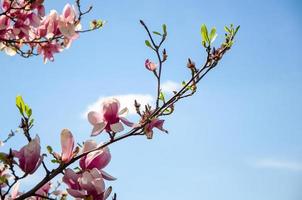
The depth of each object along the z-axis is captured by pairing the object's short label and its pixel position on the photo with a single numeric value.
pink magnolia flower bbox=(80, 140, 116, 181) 1.81
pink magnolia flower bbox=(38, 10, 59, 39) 2.44
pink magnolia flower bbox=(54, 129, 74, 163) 1.80
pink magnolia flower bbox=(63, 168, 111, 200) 1.75
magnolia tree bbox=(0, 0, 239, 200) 1.76
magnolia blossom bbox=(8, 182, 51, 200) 1.85
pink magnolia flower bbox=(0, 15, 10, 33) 2.57
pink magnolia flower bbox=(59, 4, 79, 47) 2.40
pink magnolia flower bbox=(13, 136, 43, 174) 1.75
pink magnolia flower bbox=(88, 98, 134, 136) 1.86
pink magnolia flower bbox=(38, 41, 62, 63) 2.70
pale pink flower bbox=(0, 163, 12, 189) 2.13
